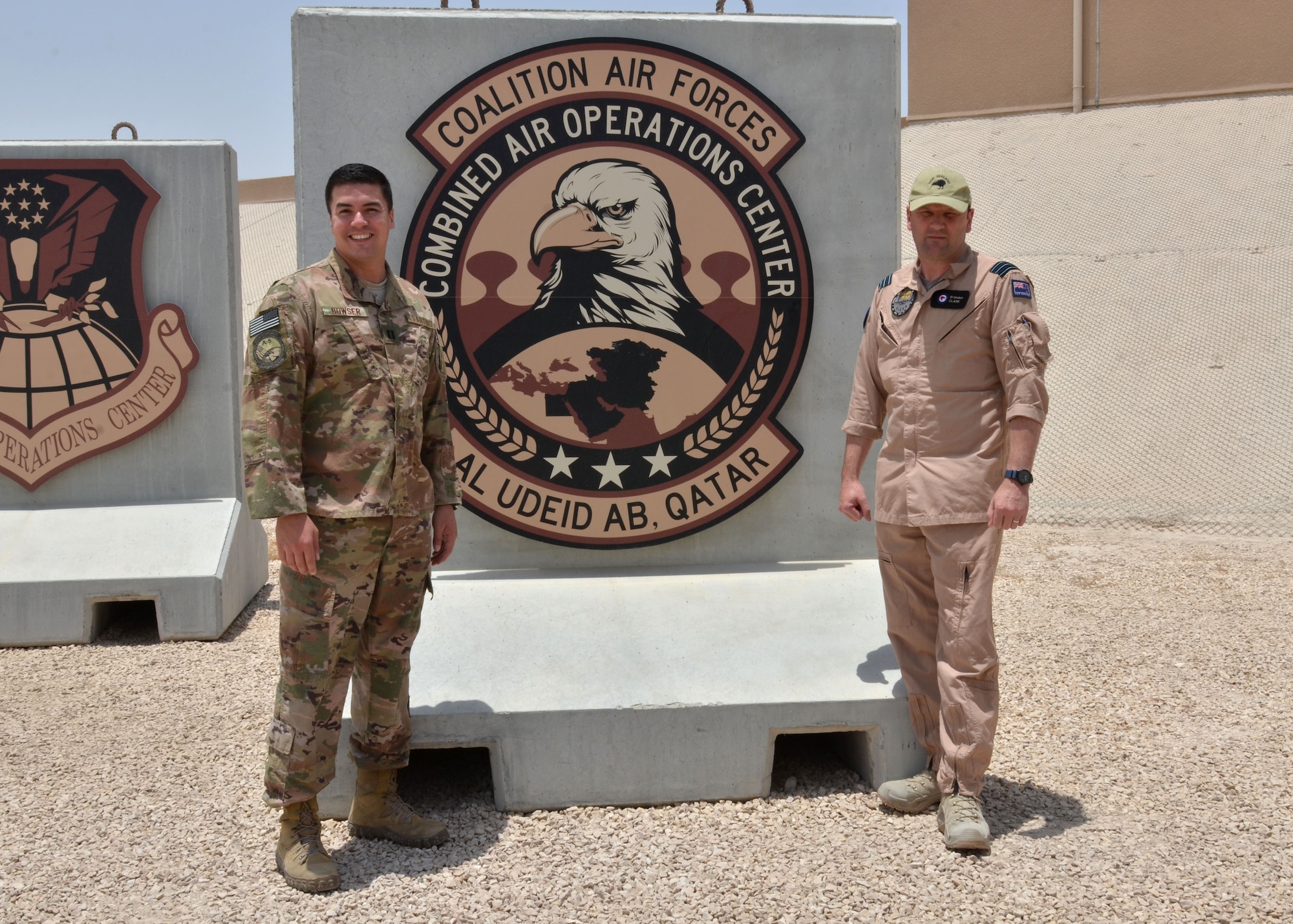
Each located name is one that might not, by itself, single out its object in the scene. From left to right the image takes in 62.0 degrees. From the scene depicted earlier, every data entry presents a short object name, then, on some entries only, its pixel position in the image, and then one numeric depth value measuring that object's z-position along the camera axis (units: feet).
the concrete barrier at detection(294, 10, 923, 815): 12.52
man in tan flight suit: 9.22
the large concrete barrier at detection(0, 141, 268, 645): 18.03
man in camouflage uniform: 8.34
